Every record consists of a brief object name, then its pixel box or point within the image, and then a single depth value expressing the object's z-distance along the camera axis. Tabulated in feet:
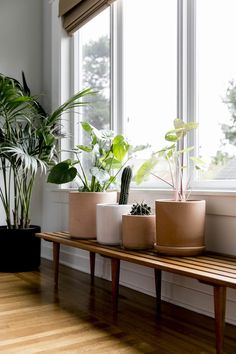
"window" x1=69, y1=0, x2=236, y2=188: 6.75
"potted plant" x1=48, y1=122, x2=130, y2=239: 7.78
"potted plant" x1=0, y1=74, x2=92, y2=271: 9.33
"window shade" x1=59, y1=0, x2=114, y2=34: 9.34
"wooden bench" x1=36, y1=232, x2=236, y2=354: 4.83
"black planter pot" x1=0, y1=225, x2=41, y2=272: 9.62
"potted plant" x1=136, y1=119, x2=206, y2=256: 6.06
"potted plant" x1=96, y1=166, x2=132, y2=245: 7.22
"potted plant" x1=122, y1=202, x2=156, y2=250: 6.69
